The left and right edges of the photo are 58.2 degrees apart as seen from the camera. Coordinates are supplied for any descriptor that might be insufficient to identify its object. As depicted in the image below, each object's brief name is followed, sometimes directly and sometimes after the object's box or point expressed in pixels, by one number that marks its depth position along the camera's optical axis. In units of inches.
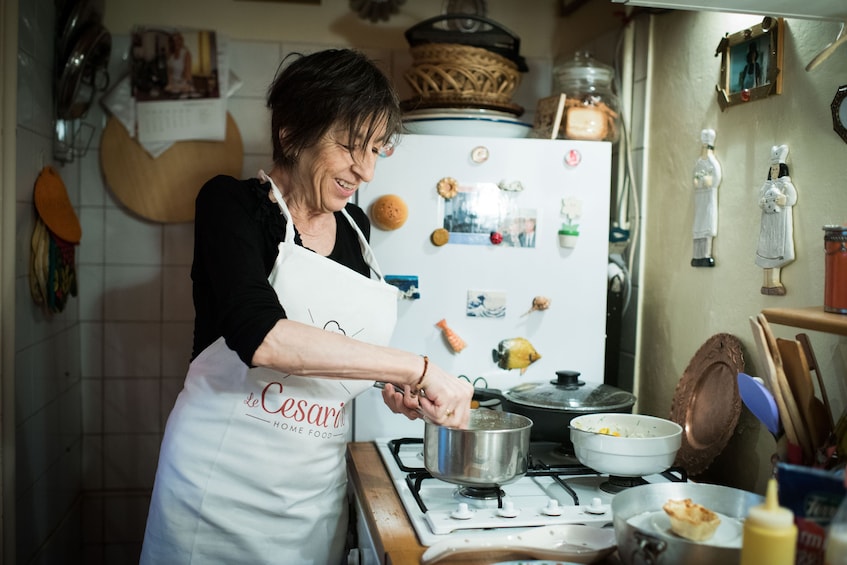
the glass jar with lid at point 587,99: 75.4
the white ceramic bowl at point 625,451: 52.6
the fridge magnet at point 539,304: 73.0
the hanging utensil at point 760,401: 47.0
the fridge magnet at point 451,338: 71.7
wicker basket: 76.2
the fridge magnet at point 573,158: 73.2
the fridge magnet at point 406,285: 71.2
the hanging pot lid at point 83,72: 80.7
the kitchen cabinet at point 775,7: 46.6
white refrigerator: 71.3
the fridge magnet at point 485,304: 72.5
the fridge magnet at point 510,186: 72.0
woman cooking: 52.7
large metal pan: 36.1
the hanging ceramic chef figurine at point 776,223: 56.0
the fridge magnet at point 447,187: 71.0
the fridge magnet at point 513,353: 73.0
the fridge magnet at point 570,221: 73.0
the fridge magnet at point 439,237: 71.1
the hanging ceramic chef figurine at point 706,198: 65.5
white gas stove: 48.6
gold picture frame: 57.5
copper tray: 61.0
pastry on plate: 37.2
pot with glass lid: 62.4
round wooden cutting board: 91.2
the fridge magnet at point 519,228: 72.6
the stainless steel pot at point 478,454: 50.4
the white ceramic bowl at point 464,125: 74.2
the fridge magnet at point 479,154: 71.7
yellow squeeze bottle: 31.4
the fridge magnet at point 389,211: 69.7
